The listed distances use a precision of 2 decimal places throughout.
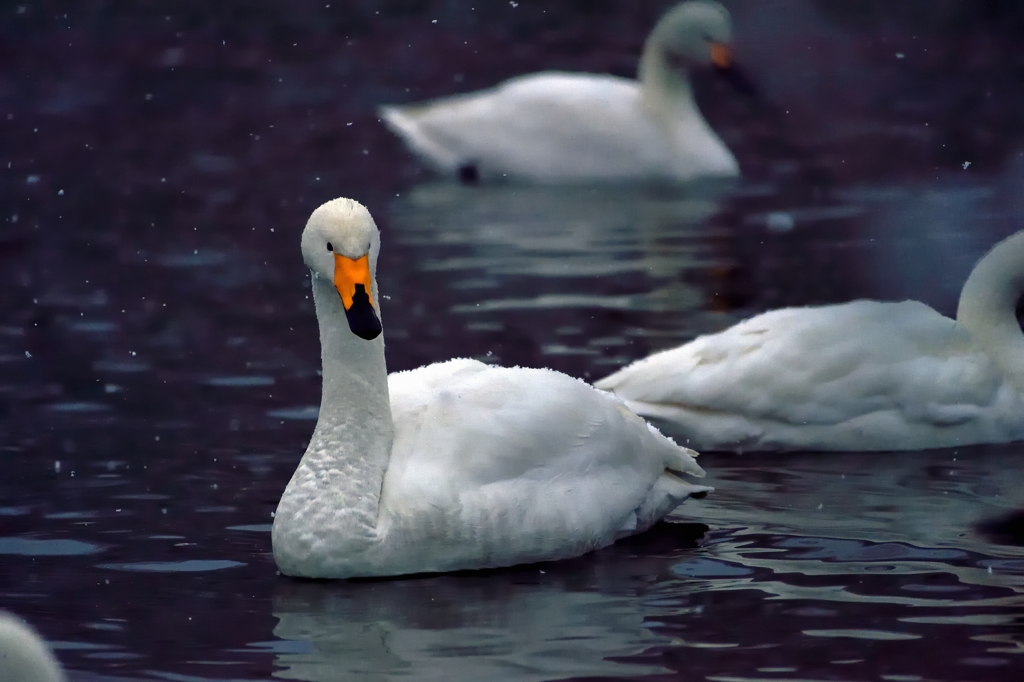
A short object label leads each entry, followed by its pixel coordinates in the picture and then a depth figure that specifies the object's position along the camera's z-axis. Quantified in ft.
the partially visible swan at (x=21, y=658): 31.01
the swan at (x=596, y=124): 130.21
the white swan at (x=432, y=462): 53.06
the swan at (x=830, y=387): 67.92
